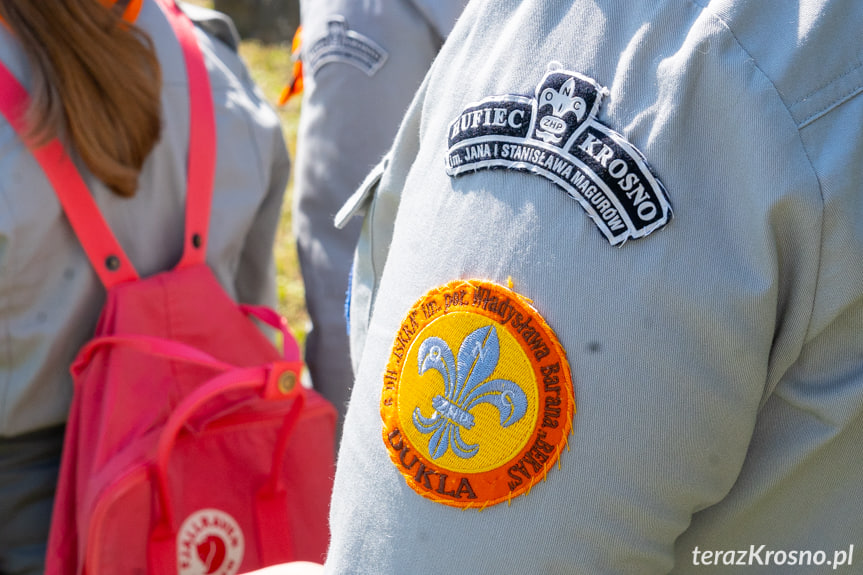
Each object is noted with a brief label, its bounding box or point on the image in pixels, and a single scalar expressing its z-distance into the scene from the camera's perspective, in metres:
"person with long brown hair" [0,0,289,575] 1.20
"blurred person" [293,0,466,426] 1.41
